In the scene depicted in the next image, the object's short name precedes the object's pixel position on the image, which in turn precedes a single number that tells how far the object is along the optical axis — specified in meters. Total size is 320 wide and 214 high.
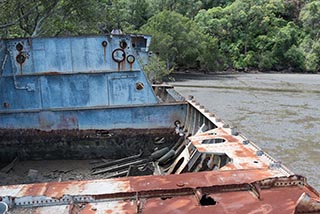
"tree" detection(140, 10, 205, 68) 36.17
